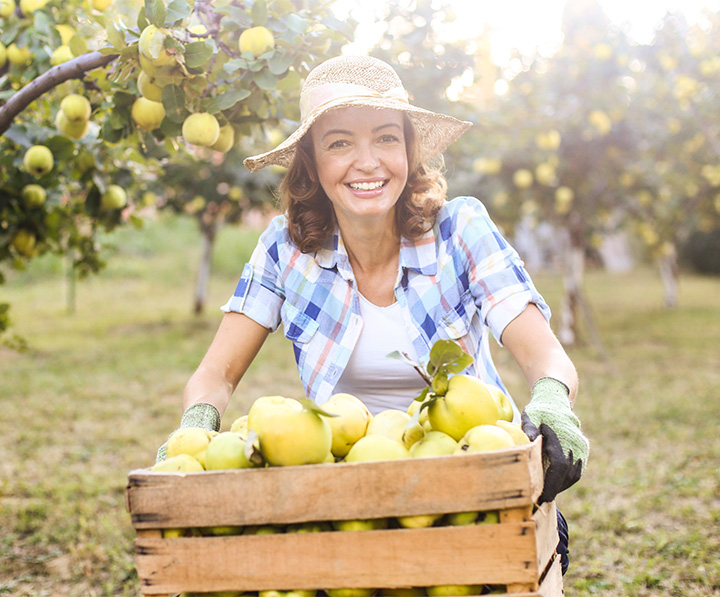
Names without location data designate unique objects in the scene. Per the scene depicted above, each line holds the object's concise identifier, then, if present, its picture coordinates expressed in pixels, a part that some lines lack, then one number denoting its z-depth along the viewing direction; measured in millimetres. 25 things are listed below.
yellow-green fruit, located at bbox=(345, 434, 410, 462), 1025
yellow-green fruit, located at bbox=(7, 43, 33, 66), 1947
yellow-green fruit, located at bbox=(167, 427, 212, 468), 1134
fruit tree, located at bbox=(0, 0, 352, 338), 1579
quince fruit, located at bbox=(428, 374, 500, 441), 1081
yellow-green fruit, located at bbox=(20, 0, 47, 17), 1926
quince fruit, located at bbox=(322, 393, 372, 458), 1122
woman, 1598
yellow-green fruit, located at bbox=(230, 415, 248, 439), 1230
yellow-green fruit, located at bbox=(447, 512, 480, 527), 958
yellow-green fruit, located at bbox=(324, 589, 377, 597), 968
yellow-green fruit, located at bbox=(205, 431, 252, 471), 1021
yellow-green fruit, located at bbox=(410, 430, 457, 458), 1036
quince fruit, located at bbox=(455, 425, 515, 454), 984
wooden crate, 928
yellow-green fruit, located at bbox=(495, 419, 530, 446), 1063
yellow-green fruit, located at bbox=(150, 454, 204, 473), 1044
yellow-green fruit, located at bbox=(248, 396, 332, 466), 986
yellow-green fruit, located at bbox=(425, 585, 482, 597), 955
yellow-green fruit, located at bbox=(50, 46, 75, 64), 1835
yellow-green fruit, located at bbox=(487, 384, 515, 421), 1176
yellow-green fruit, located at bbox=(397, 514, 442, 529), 958
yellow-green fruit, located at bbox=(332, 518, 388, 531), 967
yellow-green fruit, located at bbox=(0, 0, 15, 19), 1877
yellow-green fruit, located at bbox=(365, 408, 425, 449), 1140
